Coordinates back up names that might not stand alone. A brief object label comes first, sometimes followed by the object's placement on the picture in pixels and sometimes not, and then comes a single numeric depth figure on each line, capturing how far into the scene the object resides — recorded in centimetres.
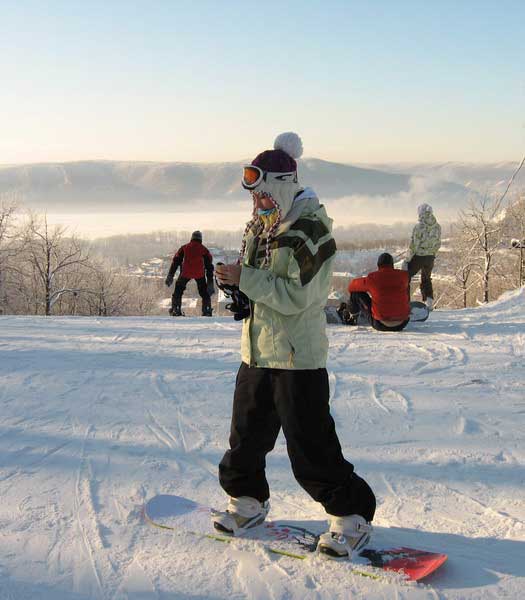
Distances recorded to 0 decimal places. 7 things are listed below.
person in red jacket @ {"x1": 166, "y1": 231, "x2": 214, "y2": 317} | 1159
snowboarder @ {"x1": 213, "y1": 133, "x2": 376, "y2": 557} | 252
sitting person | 771
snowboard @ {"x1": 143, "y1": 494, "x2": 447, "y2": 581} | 245
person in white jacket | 1066
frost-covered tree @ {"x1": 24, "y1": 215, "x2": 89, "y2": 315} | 3591
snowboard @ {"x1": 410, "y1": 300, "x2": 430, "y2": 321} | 891
